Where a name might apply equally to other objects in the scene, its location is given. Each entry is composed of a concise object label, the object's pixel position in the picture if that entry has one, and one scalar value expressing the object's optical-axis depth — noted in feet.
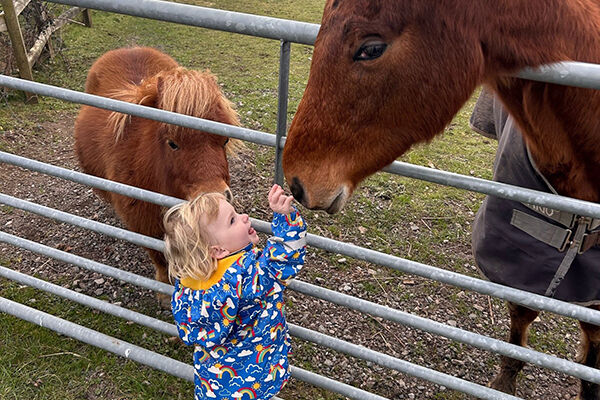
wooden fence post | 16.07
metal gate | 4.60
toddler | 5.16
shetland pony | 8.72
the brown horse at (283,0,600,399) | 4.25
